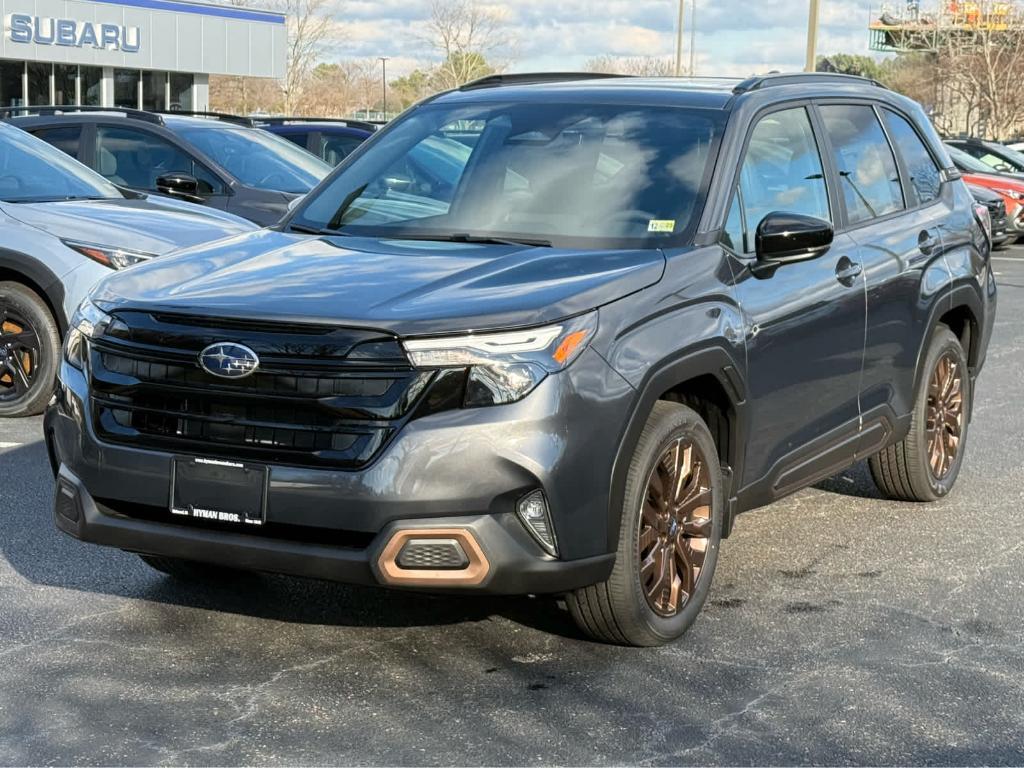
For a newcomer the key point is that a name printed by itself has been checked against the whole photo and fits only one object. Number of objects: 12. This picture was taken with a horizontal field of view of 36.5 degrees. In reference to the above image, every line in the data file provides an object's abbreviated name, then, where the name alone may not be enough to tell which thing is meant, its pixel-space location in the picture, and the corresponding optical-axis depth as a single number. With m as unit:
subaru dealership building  42.91
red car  23.64
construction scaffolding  55.72
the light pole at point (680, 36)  50.94
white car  8.53
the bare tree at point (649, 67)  90.50
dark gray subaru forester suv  4.21
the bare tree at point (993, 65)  54.91
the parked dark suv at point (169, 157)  12.00
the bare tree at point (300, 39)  69.62
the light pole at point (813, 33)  26.53
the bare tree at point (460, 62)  73.88
